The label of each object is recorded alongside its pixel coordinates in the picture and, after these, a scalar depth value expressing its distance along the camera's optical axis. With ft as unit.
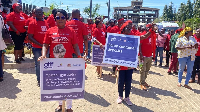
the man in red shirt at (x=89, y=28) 27.13
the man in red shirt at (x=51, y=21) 17.74
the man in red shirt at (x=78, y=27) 13.09
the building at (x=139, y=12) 196.22
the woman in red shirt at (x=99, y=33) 17.58
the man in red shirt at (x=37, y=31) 13.32
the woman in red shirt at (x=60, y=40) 9.44
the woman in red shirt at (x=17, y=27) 17.80
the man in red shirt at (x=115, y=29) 17.86
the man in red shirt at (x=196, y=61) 18.09
